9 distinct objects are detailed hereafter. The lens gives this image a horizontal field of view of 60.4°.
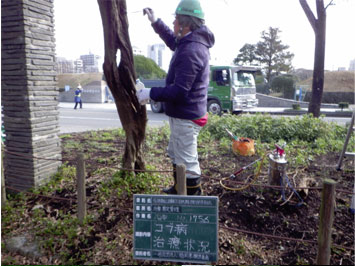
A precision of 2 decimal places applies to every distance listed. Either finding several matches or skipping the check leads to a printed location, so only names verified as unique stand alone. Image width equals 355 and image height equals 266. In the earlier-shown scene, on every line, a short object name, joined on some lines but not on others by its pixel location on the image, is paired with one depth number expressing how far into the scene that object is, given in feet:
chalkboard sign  7.20
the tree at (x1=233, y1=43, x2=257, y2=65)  98.48
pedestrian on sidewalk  68.45
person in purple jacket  8.87
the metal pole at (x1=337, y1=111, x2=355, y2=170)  13.53
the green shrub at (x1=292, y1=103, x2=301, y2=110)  61.42
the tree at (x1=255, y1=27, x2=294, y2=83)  95.76
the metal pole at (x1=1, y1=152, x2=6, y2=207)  12.15
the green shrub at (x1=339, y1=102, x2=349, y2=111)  60.80
